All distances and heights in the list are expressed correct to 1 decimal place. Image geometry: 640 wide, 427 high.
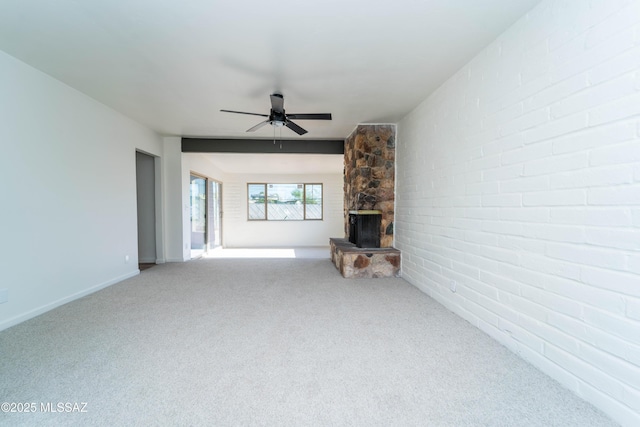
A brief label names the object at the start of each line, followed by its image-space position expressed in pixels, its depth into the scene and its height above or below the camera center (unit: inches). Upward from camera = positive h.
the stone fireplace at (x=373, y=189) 177.6 +11.5
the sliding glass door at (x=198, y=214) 248.4 -7.7
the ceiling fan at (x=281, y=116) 123.2 +43.8
